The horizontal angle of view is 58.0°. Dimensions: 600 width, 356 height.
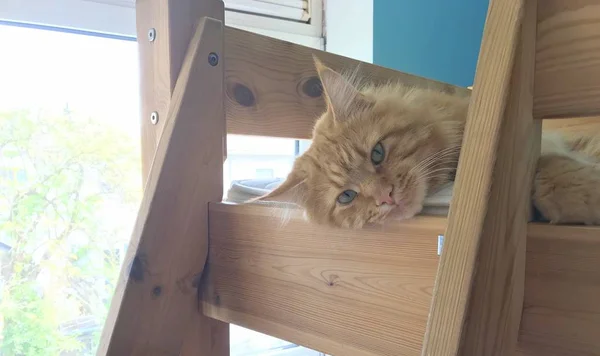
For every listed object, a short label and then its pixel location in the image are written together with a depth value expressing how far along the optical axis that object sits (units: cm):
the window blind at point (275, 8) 197
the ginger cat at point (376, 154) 88
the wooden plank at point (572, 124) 145
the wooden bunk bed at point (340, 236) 58
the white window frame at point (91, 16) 155
